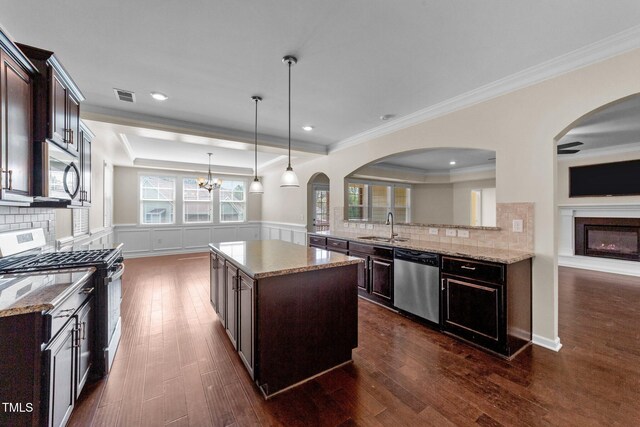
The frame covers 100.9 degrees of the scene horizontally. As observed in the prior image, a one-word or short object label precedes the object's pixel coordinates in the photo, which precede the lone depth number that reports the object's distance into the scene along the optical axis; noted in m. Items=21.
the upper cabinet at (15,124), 1.51
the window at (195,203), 7.96
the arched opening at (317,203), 6.56
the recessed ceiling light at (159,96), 3.05
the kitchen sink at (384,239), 3.75
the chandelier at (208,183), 6.22
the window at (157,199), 7.42
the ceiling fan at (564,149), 4.45
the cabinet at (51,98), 1.87
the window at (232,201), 8.59
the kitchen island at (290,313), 1.90
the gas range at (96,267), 1.91
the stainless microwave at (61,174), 1.98
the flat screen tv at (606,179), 5.01
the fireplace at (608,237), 5.10
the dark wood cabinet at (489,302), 2.35
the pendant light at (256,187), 3.70
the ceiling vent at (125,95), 2.95
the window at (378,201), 6.98
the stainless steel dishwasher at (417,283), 2.88
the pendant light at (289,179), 2.90
